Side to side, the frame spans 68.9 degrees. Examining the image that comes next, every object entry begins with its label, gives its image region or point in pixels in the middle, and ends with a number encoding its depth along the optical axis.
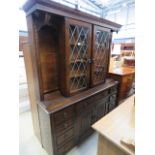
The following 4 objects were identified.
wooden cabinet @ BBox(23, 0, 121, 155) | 1.34
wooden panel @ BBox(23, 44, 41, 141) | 1.61
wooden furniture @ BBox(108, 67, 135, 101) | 2.59
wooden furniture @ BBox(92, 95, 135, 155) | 0.88
